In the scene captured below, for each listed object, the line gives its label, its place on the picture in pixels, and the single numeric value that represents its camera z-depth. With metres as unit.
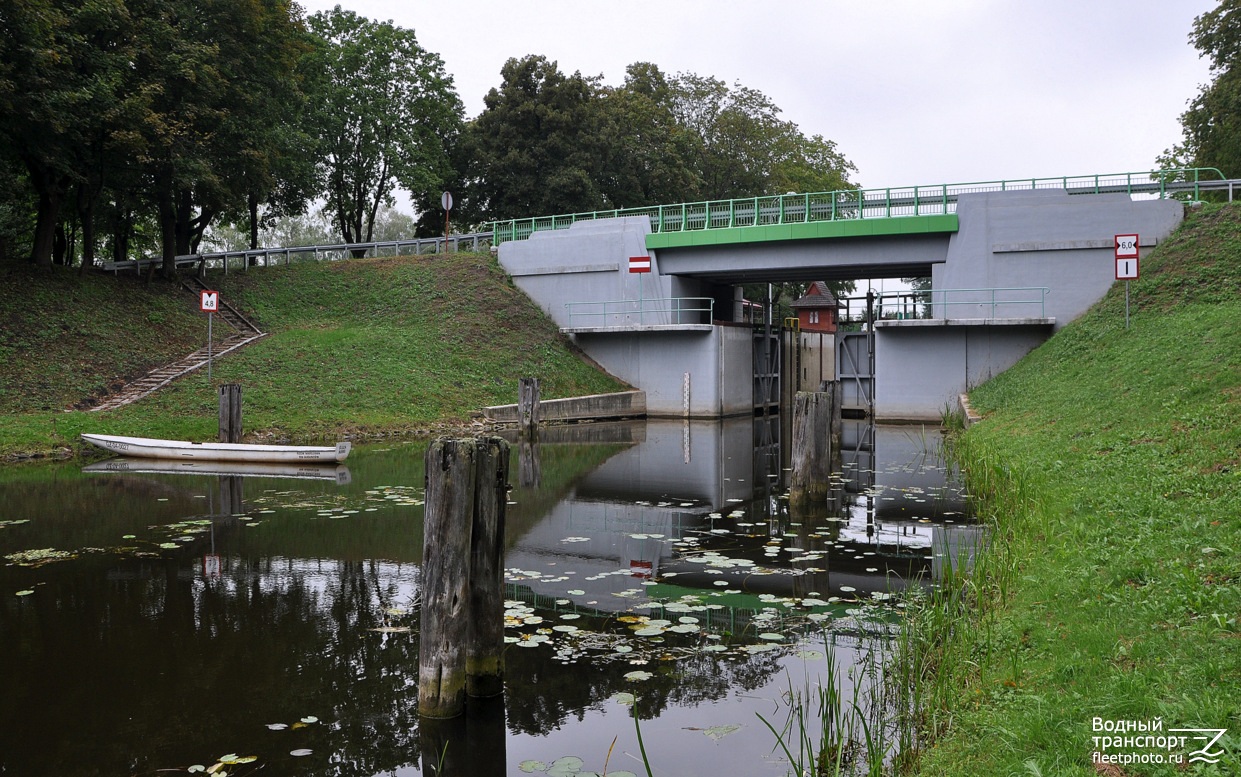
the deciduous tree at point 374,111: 41.62
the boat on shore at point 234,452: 17.06
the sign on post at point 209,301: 23.08
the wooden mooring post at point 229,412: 18.73
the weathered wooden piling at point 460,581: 5.48
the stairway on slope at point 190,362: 22.47
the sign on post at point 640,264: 33.27
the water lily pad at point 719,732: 5.16
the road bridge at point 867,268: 28.00
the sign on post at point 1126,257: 22.02
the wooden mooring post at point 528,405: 23.44
